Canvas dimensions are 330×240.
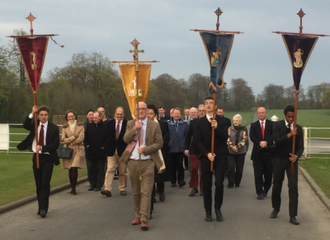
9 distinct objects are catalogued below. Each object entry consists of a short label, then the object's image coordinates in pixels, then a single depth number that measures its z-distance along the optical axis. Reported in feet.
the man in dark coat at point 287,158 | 27.09
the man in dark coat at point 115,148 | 35.45
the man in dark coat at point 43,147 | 28.68
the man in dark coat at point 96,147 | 40.01
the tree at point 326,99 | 374.84
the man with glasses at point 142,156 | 25.59
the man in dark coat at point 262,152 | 35.83
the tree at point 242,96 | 381.38
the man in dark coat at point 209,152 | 27.17
